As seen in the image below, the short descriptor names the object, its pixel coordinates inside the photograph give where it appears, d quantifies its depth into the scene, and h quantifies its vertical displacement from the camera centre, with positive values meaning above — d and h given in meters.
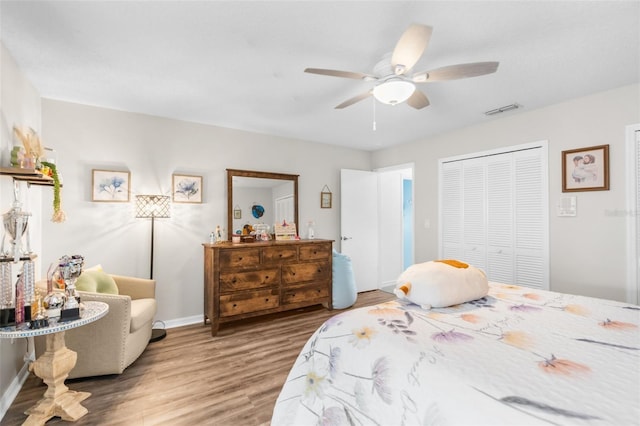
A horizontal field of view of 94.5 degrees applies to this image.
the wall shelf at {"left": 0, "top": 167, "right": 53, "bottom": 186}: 1.85 +0.28
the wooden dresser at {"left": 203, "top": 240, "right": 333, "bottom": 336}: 3.28 -0.74
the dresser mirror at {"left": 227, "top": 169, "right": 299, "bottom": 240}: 3.92 +0.25
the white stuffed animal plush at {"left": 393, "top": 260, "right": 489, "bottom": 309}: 1.76 -0.43
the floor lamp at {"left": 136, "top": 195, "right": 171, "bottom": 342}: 3.27 +0.10
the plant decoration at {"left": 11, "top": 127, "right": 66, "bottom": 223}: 2.01 +0.40
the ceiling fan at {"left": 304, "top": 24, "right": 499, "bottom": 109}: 1.55 +0.91
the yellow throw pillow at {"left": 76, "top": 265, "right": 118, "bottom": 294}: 2.44 -0.57
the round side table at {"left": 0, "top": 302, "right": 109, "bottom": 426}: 1.82 -1.04
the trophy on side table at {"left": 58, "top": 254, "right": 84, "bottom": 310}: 1.92 -0.38
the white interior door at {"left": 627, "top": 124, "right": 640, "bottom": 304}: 2.63 +0.03
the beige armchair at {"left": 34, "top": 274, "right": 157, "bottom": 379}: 2.28 -0.98
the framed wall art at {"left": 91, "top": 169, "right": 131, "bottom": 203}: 3.15 +0.34
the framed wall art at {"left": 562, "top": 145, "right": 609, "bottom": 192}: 2.80 +0.47
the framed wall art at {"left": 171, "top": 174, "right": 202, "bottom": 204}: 3.56 +0.34
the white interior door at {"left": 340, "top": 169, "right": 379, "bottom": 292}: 4.89 -0.11
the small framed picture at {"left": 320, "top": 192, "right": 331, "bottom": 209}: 4.77 +0.27
